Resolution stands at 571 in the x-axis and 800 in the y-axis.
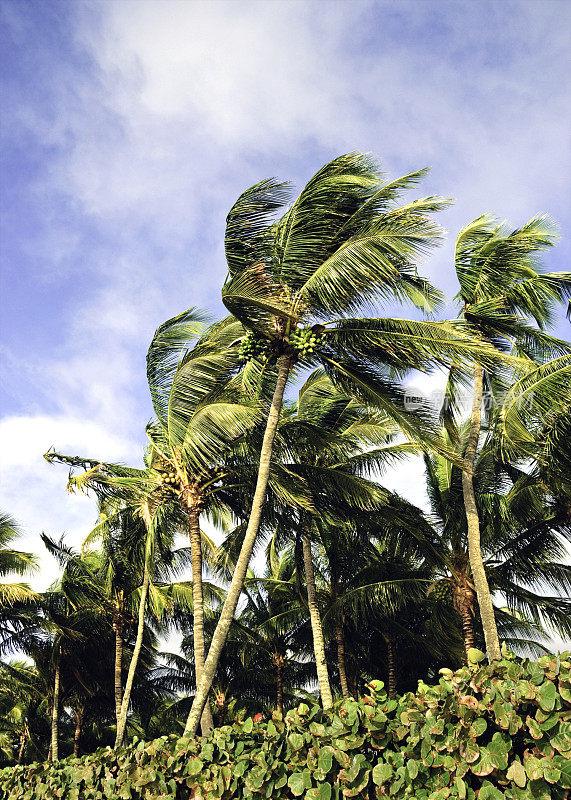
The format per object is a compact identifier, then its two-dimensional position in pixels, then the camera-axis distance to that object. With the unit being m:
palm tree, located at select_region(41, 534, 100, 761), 19.88
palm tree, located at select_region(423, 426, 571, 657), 13.87
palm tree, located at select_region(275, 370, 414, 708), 11.43
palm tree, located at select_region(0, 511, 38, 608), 17.66
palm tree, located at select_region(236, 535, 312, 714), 21.77
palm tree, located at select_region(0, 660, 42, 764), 25.41
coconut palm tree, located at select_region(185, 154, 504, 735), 8.61
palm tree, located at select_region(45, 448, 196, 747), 10.60
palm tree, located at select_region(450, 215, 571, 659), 11.15
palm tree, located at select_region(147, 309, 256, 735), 9.67
